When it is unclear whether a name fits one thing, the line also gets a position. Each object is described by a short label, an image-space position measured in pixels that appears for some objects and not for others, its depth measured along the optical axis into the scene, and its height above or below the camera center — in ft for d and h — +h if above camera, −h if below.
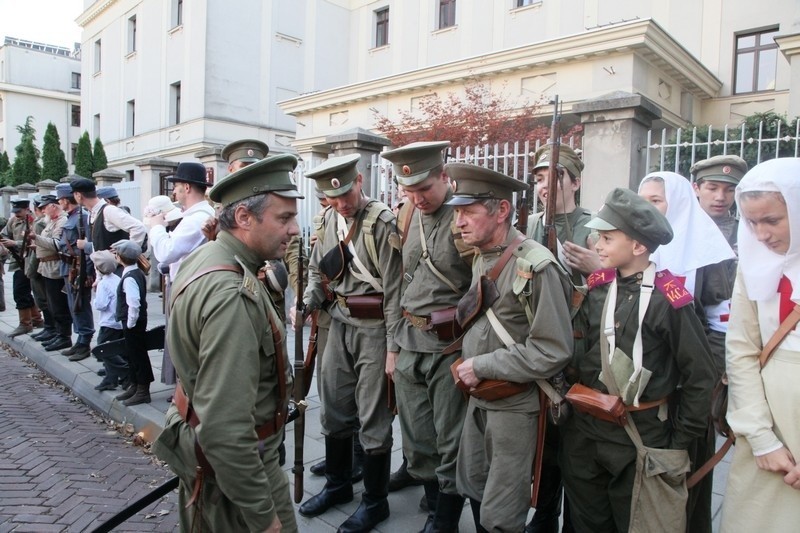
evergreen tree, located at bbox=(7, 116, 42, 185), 97.35 +10.85
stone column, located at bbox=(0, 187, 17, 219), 66.95 +3.85
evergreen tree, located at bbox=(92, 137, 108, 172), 87.35 +11.60
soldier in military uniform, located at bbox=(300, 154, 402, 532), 11.05 -1.91
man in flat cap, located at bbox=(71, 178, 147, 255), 20.89 +0.24
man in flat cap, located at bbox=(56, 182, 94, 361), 22.67 -1.61
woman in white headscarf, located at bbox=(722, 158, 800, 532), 6.88 -1.43
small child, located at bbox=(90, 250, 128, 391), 19.53 -2.20
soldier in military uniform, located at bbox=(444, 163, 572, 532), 8.23 -1.40
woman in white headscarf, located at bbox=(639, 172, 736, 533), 9.61 +0.01
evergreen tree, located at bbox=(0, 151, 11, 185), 113.21 +13.14
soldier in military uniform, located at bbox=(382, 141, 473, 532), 10.00 -1.58
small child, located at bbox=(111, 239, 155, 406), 17.38 -3.04
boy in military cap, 7.64 -1.61
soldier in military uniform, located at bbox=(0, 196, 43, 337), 27.96 -2.78
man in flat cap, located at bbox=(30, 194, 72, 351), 23.98 -1.75
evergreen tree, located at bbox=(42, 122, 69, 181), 95.50 +12.16
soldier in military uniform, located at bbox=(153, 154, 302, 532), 6.04 -1.44
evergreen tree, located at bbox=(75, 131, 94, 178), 85.15 +10.96
